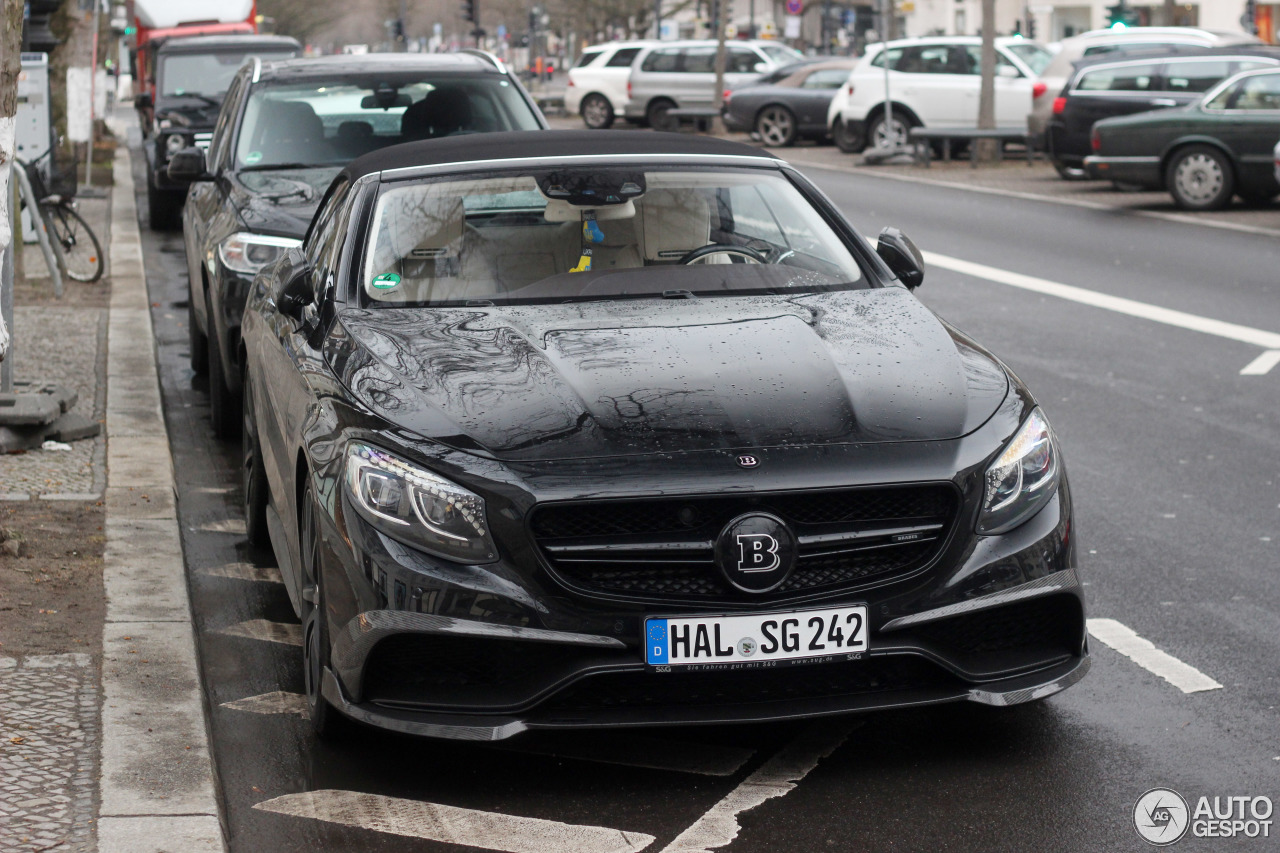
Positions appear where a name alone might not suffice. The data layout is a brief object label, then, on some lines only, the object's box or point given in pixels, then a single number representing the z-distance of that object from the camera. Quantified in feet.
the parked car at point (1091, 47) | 84.79
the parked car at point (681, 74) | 127.85
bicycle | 46.62
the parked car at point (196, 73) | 69.21
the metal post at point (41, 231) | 41.04
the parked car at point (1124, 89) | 74.13
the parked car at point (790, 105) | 106.01
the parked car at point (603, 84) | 128.06
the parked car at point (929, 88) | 94.07
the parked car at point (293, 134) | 28.25
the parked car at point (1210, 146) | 62.28
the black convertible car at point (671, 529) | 13.20
